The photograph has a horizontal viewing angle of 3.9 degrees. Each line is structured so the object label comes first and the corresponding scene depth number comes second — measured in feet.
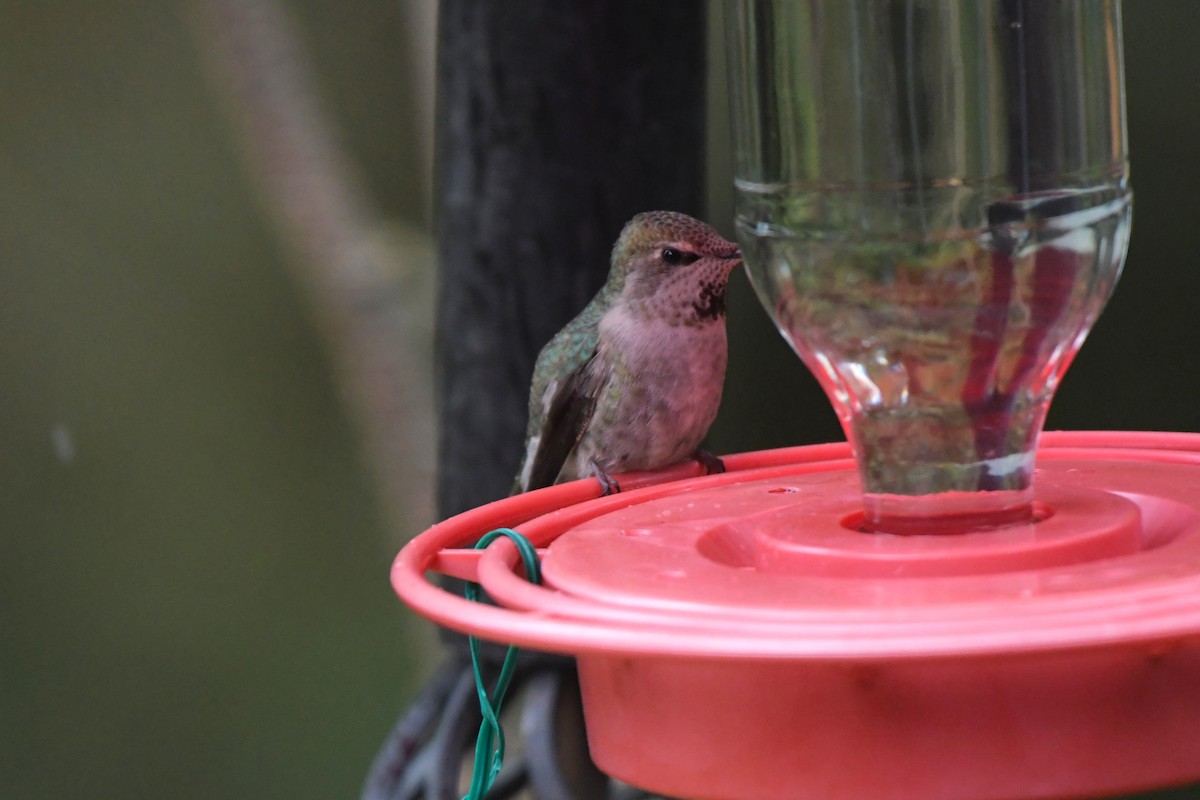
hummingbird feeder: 11.93
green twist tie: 12.13
